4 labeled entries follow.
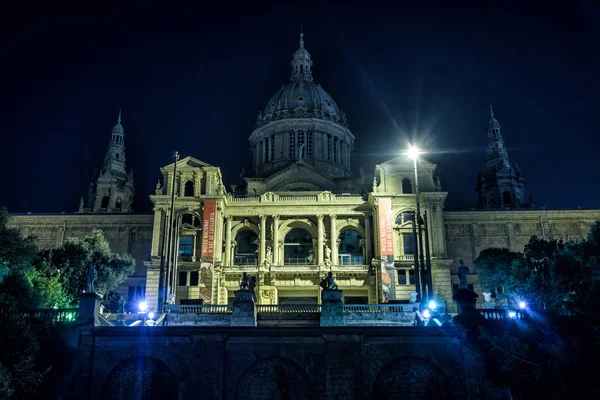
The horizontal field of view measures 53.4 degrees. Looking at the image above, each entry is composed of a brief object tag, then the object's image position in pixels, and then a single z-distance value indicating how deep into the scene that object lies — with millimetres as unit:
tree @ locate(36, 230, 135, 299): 44625
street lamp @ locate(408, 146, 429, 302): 33781
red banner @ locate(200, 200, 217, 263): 53031
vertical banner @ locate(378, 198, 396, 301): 51188
